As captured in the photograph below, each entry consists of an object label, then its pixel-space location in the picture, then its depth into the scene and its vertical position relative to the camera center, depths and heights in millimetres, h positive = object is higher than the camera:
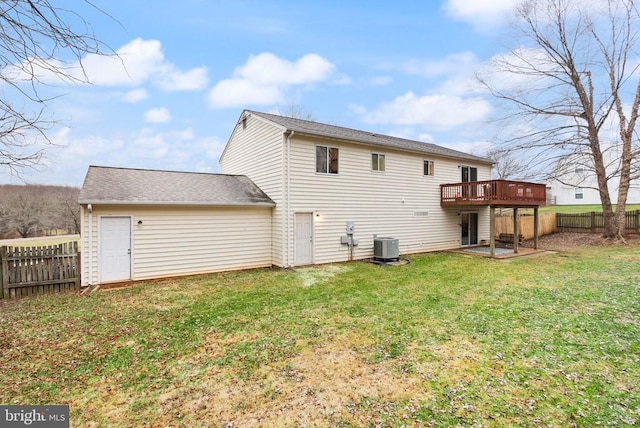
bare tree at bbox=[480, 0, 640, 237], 14859 +6746
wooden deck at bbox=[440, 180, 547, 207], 12352 +933
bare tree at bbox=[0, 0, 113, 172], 2201 +1406
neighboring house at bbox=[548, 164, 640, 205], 29359 +2008
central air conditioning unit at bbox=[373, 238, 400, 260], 11359 -1297
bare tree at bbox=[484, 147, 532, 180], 16547 +3310
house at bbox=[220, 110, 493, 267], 10531 +1211
